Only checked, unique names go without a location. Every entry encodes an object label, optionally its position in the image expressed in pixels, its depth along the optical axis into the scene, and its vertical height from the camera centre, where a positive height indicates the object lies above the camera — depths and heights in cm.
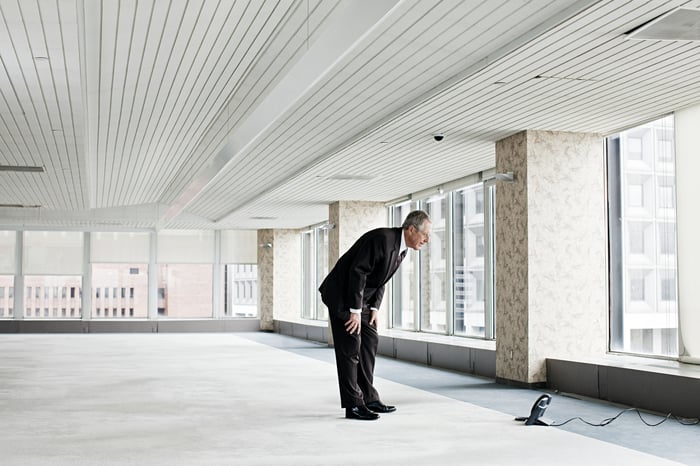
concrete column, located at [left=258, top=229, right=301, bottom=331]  2184 -14
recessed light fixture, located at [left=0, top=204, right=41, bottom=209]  1802 +142
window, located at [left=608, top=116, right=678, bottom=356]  815 +33
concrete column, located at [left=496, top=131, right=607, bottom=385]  856 +22
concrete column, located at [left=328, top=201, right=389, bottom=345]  1505 +89
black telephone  571 -97
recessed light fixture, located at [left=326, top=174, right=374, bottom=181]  1196 +136
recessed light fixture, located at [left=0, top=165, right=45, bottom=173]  1202 +149
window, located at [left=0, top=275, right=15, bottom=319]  2114 -63
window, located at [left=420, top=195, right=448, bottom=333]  1358 -2
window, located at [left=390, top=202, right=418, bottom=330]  1481 -32
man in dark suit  571 -13
